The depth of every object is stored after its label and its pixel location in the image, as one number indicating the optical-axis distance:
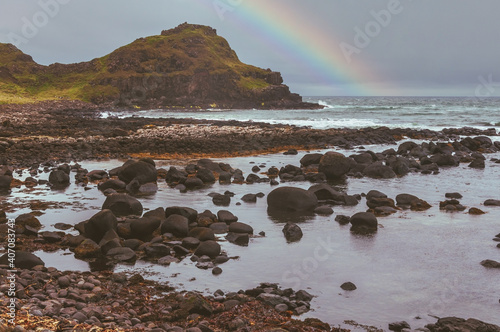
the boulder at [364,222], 14.33
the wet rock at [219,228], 13.76
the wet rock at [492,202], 17.90
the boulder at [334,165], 24.17
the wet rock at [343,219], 15.05
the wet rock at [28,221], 13.50
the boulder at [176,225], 13.19
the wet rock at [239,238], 12.70
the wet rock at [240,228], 13.59
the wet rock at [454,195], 19.09
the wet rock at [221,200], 17.61
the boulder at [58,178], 20.94
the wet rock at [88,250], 11.44
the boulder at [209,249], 11.50
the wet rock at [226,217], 14.58
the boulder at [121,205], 15.22
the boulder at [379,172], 24.78
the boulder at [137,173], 21.08
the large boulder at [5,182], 19.62
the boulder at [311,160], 27.64
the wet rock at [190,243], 12.22
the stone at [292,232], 13.24
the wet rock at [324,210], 16.42
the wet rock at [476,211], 16.48
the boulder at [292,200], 16.83
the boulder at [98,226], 12.55
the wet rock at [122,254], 11.26
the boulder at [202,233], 12.61
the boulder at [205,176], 22.45
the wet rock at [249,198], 18.18
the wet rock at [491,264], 10.95
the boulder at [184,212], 14.23
